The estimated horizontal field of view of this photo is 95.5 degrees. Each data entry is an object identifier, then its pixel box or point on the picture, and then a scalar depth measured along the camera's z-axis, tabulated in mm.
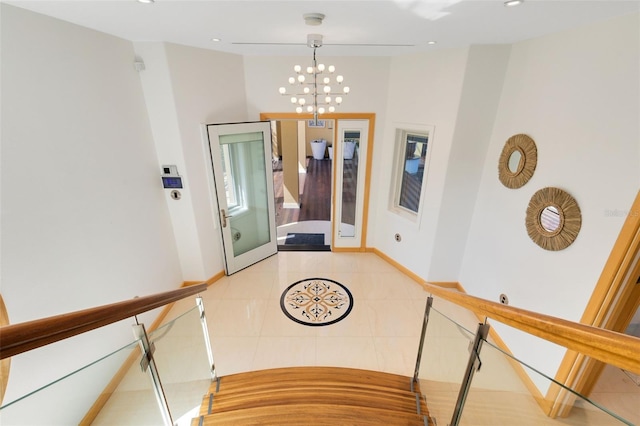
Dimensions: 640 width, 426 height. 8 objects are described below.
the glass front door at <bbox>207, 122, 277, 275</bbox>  3832
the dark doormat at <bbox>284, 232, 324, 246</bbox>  5398
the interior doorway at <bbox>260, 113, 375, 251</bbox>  4172
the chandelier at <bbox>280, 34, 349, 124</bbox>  3770
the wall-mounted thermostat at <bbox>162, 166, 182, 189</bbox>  3410
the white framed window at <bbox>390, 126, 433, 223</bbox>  3830
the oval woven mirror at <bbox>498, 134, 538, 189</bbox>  2659
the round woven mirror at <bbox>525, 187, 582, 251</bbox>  2221
